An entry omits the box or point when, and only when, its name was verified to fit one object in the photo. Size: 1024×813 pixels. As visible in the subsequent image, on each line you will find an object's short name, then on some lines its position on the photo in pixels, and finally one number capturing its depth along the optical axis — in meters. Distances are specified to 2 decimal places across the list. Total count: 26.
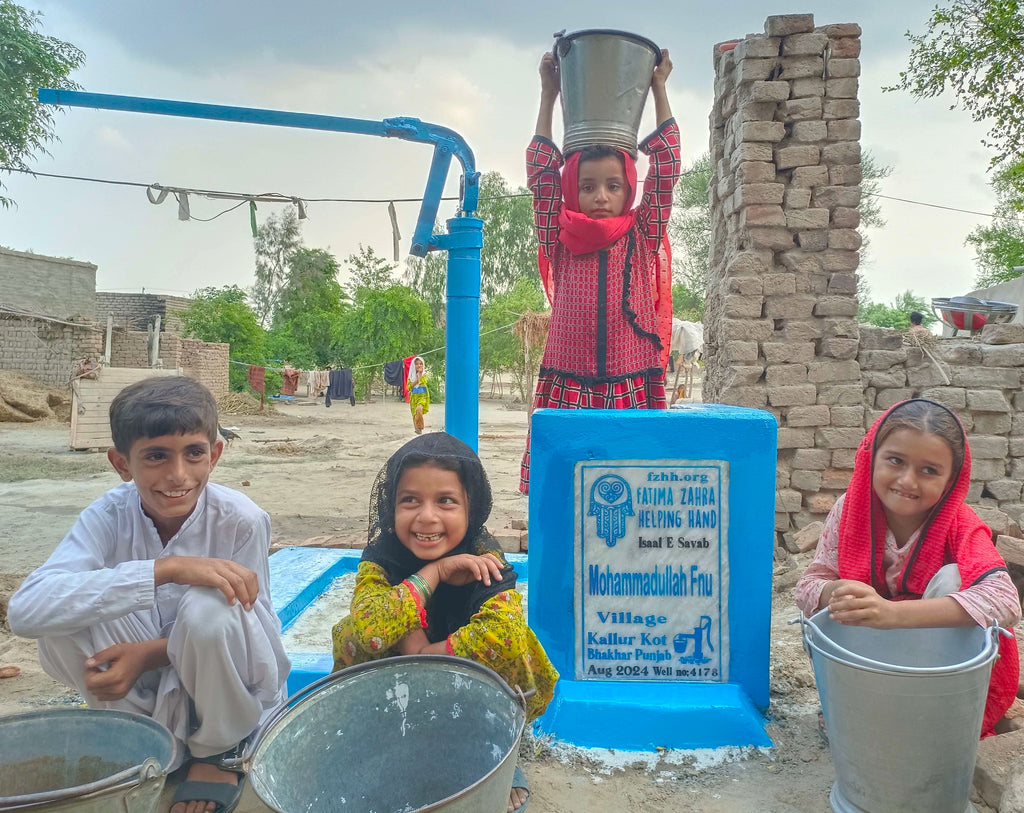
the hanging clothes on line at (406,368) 13.04
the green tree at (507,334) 22.77
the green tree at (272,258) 34.59
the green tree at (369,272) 31.86
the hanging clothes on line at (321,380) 20.75
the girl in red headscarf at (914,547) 1.77
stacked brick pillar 4.43
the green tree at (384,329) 23.31
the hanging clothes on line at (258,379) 18.30
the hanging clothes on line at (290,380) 19.30
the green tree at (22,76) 13.23
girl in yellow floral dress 1.77
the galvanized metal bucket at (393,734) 1.50
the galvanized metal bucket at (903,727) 1.61
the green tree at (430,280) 33.09
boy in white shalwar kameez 1.60
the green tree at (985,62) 10.41
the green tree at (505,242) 32.03
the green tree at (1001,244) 16.52
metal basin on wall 5.59
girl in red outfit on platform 3.23
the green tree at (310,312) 25.73
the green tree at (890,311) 29.87
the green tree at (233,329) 20.83
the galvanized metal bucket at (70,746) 1.39
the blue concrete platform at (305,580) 2.46
